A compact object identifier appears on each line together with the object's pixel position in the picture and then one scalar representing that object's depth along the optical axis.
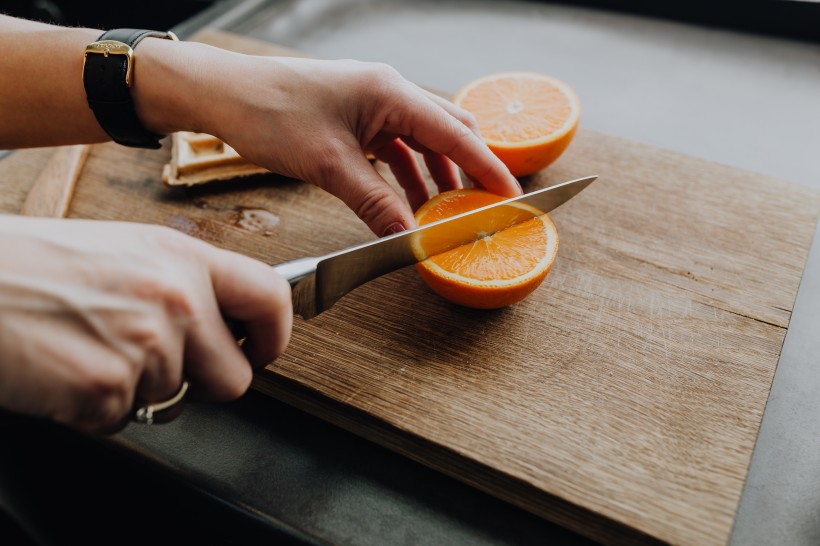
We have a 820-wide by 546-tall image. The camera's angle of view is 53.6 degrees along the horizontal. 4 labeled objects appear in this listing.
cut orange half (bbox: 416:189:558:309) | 0.37
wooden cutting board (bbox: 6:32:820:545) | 0.34
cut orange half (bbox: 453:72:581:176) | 0.43
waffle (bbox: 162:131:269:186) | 0.45
